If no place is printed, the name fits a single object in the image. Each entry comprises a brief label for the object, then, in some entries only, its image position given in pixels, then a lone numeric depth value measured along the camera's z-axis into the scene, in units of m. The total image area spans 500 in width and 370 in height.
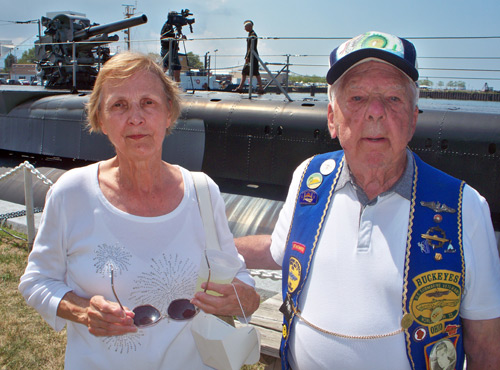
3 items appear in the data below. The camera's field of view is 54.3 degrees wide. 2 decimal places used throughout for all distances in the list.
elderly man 1.83
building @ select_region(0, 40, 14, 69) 14.30
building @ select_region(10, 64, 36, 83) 58.77
